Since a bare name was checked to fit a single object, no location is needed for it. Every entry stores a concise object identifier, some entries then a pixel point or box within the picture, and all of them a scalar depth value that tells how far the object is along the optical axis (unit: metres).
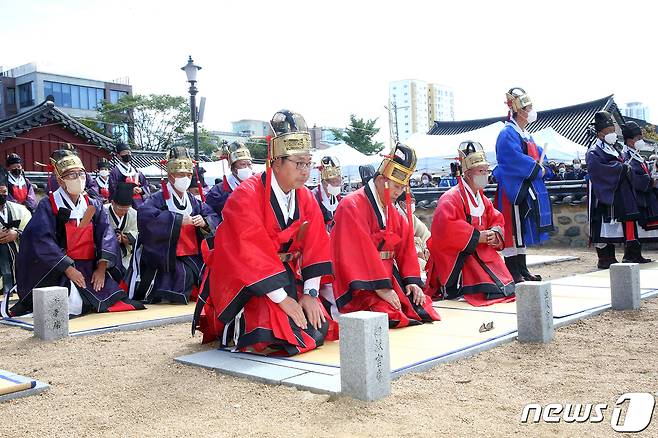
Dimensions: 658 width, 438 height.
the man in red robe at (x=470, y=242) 6.83
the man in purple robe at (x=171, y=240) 7.77
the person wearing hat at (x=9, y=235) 8.96
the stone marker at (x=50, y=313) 5.83
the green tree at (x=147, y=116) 34.09
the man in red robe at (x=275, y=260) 4.73
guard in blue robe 7.82
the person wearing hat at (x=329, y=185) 10.51
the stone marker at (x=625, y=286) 6.10
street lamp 13.04
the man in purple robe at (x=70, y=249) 6.90
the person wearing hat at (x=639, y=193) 9.70
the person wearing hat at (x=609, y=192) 9.50
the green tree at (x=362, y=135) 39.94
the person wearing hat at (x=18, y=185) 11.55
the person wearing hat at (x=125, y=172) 12.88
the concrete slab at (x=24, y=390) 4.05
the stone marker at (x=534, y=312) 4.89
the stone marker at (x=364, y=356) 3.62
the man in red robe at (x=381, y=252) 5.55
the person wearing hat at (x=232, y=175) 8.90
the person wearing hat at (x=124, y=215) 8.21
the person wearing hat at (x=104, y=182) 13.61
